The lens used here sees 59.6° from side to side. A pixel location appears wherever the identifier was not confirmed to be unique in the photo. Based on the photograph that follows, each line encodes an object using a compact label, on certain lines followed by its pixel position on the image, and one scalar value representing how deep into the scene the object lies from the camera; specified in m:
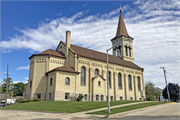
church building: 31.95
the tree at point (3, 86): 73.19
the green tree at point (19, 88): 99.00
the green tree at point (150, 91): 60.29
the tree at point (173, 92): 56.88
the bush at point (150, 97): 59.12
